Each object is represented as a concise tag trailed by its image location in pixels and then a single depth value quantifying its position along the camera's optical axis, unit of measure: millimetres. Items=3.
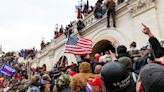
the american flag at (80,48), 6705
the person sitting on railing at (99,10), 9547
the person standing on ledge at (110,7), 8672
